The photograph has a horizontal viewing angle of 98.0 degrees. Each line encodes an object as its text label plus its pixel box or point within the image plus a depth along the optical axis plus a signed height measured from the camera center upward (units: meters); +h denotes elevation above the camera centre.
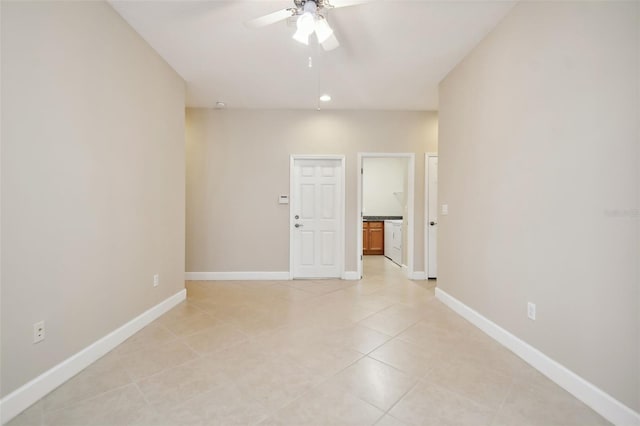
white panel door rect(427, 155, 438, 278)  4.47 -0.10
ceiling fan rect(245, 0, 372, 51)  1.88 +1.33
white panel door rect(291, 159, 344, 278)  4.49 -0.07
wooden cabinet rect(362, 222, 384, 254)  6.97 -0.68
